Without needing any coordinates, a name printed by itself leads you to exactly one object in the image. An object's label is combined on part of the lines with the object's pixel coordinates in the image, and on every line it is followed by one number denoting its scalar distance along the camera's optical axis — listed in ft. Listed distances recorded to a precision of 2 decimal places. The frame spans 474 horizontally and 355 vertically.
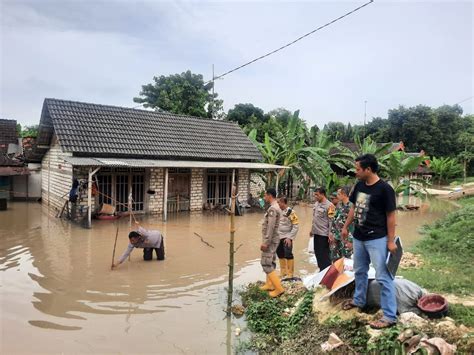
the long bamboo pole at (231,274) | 18.31
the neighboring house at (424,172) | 110.93
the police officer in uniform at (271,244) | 19.16
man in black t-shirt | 13.43
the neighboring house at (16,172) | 59.77
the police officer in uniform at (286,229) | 20.80
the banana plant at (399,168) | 60.29
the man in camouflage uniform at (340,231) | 20.22
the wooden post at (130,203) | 42.29
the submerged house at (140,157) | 45.42
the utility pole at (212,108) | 101.66
